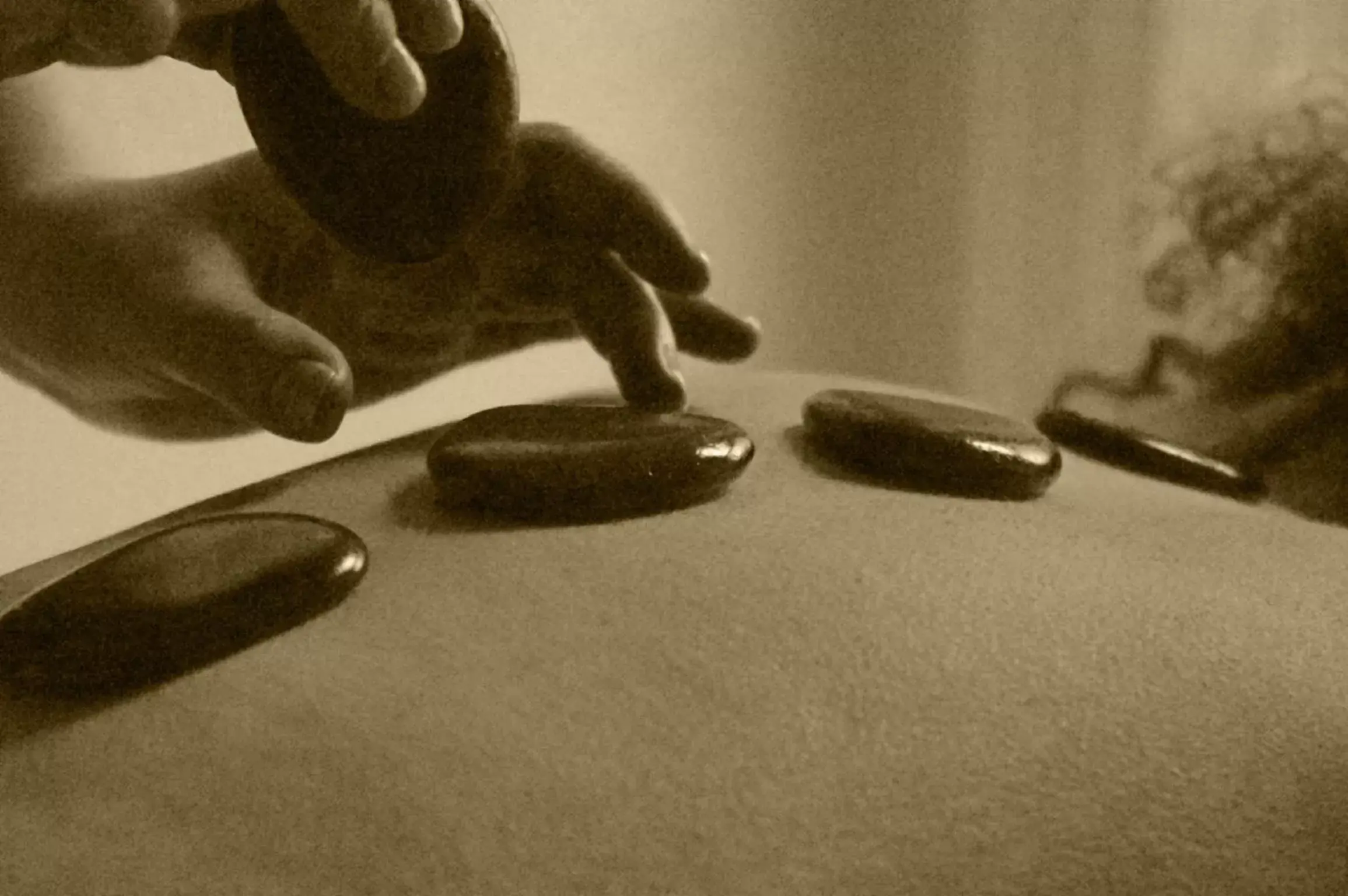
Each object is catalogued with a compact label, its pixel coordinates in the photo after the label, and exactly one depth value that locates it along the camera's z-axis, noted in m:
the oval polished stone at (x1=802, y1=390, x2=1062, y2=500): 0.51
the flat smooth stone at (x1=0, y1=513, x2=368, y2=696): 0.36
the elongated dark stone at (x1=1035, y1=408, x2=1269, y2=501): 0.65
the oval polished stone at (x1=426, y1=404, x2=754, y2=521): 0.47
